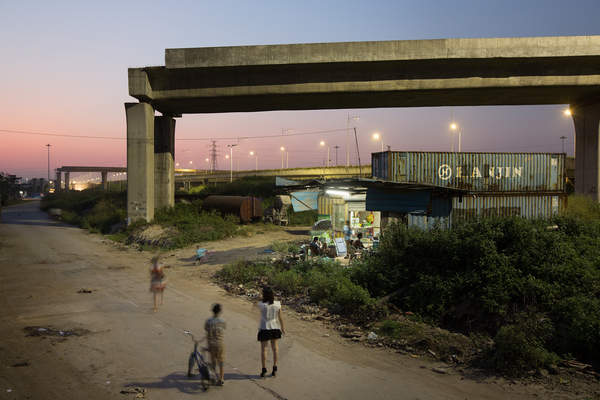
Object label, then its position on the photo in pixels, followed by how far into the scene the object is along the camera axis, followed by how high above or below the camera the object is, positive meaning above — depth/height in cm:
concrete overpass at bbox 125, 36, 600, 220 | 2269 +691
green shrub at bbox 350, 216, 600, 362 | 835 -200
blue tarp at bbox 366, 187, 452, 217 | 1602 -27
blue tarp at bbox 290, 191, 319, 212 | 2090 -28
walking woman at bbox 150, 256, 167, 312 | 1069 -227
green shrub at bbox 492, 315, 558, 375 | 712 -279
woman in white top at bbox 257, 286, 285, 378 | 667 -213
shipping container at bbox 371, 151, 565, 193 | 1744 +113
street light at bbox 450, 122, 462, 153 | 3738 +643
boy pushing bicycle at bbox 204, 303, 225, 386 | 625 -223
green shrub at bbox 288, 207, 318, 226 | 3234 -184
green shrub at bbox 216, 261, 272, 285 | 1406 -277
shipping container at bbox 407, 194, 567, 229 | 1609 -49
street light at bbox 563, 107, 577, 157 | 2784 +583
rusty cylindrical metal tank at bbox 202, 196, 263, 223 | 2867 -83
